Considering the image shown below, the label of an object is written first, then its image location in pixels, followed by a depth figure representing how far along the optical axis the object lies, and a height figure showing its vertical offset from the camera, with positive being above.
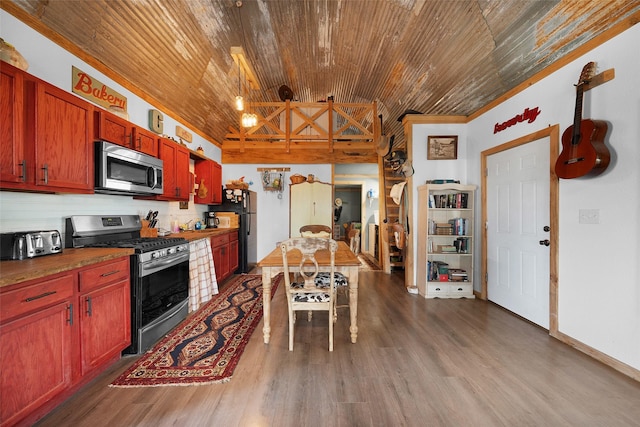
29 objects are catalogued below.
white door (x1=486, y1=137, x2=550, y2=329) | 2.68 -0.22
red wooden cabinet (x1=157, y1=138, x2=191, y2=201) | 3.22 +0.61
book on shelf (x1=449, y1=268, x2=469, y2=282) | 3.57 -0.92
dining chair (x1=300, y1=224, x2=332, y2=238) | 3.98 -0.34
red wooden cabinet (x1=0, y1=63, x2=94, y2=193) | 1.58 +0.54
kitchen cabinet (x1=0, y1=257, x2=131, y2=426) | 1.26 -0.76
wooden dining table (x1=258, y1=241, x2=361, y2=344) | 2.24 -0.56
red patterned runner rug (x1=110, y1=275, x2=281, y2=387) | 1.83 -1.23
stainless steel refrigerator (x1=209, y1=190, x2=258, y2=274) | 4.83 +0.03
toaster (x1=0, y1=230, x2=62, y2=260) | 1.62 -0.22
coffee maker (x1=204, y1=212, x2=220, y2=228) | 4.63 -0.15
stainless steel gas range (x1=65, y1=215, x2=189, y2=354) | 2.12 -0.56
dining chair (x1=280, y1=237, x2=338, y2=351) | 2.09 -0.69
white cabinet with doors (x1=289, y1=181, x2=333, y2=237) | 5.66 +0.21
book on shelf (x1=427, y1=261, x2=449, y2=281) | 3.59 -0.86
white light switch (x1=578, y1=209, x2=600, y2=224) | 2.15 -0.04
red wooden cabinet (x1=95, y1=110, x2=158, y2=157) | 2.24 +0.82
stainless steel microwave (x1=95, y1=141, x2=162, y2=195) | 2.19 +0.42
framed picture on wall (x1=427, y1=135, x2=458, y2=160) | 3.81 +1.01
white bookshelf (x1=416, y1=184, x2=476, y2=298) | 3.55 -0.43
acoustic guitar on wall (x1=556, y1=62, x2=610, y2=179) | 2.03 +0.58
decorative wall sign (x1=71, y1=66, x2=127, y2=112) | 2.29 +1.24
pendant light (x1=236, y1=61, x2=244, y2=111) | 3.47 +1.55
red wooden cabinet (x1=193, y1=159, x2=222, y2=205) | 4.33 +0.55
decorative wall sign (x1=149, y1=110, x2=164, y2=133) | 3.28 +1.25
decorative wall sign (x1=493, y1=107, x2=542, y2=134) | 2.73 +1.11
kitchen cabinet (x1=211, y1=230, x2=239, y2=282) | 3.83 -0.70
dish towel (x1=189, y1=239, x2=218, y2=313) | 3.03 -0.82
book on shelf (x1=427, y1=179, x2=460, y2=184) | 3.67 +0.47
